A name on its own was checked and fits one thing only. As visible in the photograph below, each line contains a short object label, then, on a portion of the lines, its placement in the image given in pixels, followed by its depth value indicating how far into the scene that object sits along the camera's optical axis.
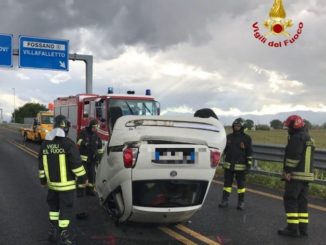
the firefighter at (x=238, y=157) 8.44
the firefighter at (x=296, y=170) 6.50
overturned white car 5.78
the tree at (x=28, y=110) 139.96
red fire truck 12.64
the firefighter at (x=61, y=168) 5.93
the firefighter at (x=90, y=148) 9.17
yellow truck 25.60
